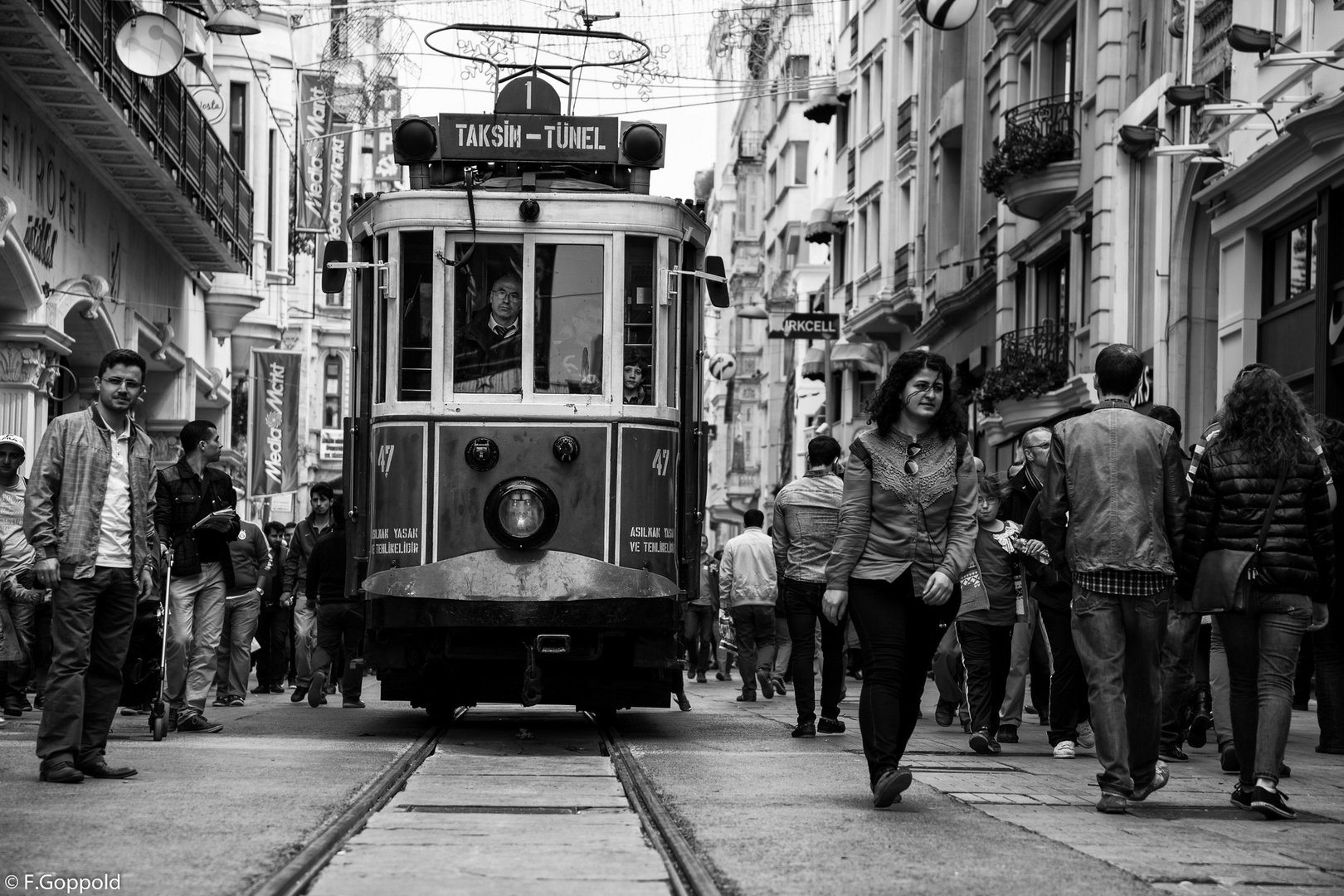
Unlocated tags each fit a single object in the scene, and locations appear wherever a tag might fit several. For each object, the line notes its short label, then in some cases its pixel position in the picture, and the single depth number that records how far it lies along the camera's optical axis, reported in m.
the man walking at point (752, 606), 18.03
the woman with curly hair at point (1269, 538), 8.39
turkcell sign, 43.47
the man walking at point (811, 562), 12.84
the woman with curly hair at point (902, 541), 8.16
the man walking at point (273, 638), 19.44
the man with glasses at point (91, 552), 8.74
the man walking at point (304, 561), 17.84
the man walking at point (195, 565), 12.13
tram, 11.59
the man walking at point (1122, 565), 8.26
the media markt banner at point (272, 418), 39.31
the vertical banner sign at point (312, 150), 41.88
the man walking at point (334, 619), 15.77
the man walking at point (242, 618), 14.77
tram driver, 11.96
